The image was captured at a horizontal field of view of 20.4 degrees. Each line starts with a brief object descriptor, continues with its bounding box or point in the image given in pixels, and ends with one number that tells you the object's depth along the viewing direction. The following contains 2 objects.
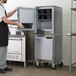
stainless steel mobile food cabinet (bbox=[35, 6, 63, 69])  5.07
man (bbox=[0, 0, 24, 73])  4.43
